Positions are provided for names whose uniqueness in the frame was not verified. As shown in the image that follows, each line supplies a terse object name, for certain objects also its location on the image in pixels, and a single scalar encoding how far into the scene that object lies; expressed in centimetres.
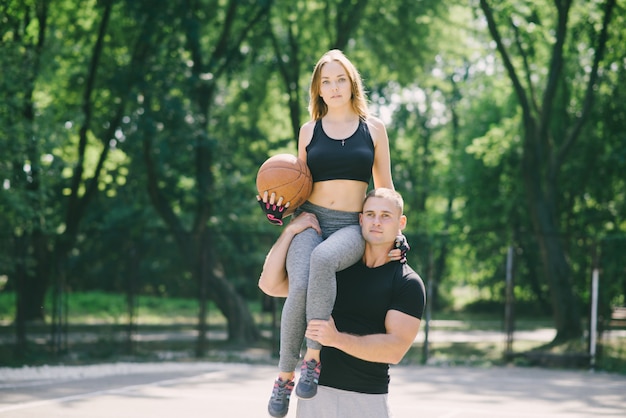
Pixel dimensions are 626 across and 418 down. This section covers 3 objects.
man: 376
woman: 393
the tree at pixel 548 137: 1717
